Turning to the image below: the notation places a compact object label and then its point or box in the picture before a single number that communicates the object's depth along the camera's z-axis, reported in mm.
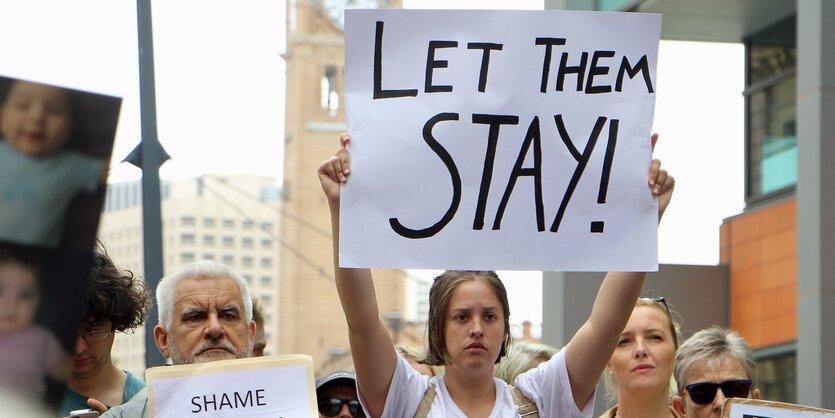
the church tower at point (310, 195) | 109062
